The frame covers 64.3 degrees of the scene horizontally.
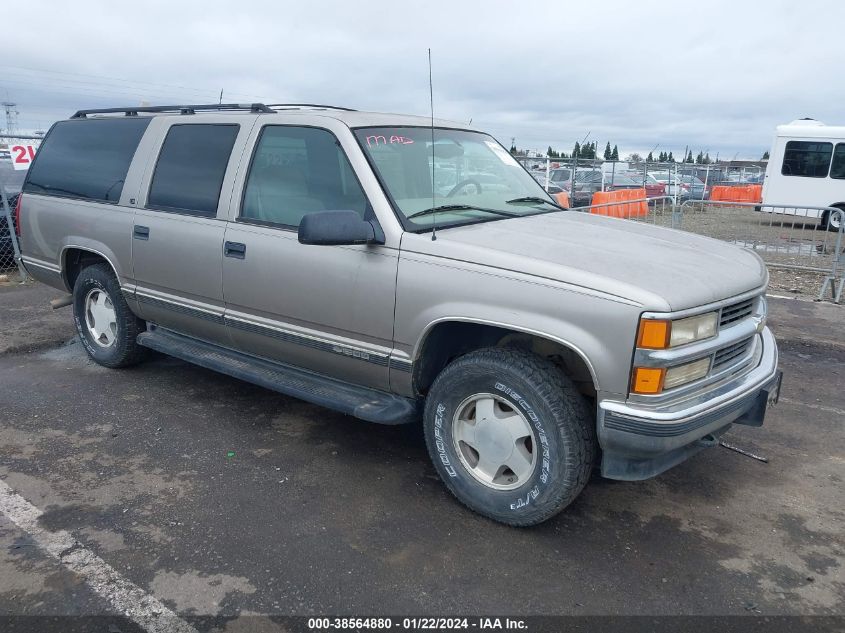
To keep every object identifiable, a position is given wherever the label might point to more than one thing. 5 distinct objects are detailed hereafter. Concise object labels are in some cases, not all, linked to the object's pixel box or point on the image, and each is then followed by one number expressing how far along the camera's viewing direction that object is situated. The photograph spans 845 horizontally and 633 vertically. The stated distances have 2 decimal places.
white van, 17.92
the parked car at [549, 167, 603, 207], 22.36
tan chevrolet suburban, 2.95
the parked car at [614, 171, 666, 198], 26.33
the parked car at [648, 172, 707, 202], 26.20
